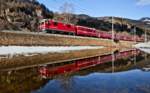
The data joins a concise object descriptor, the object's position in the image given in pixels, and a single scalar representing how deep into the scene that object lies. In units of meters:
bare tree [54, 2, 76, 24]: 38.30
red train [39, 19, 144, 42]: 19.73
